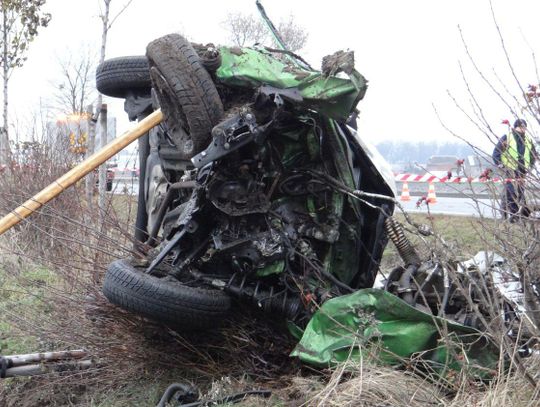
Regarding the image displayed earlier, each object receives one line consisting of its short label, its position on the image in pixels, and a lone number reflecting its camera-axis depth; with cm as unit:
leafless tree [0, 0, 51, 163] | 1288
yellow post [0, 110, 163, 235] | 486
